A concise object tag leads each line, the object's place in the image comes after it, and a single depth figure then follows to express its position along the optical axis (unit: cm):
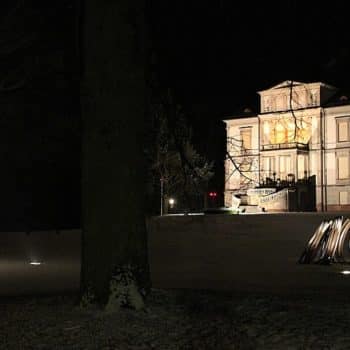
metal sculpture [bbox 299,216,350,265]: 2011
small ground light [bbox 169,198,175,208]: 6089
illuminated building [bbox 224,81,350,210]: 5956
